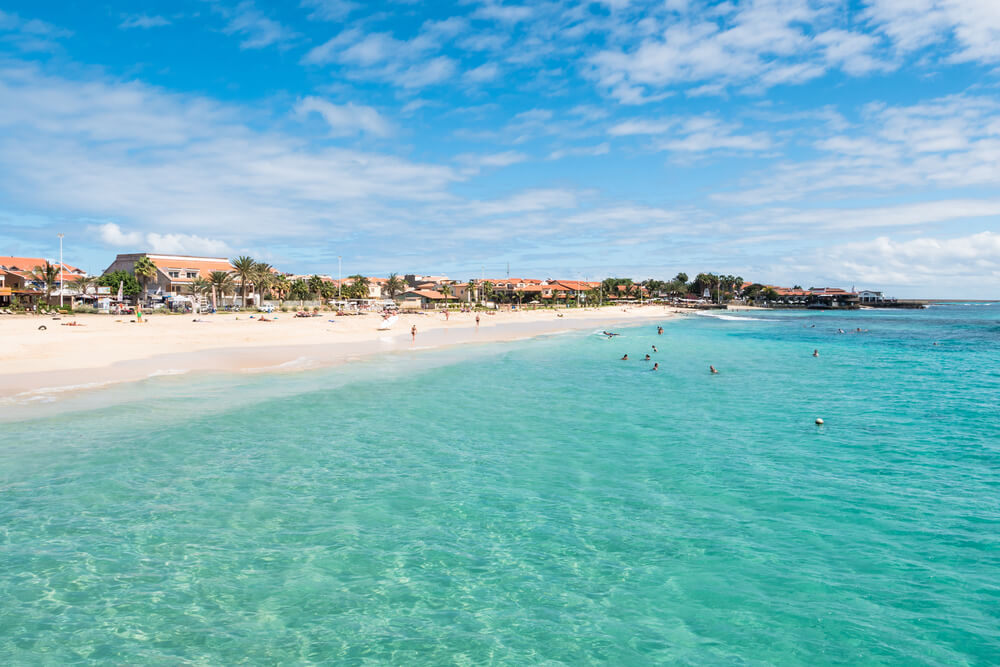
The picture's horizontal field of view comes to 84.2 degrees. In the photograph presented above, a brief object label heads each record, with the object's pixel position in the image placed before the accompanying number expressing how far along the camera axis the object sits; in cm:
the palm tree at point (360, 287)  11788
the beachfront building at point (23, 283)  7588
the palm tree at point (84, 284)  8881
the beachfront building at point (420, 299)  12644
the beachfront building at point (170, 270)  9462
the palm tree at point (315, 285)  10788
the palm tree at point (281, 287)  10125
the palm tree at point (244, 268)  9012
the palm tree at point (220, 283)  8794
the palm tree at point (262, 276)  9206
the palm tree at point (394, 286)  13650
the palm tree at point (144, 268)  8800
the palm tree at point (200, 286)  9074
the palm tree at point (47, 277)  7338
